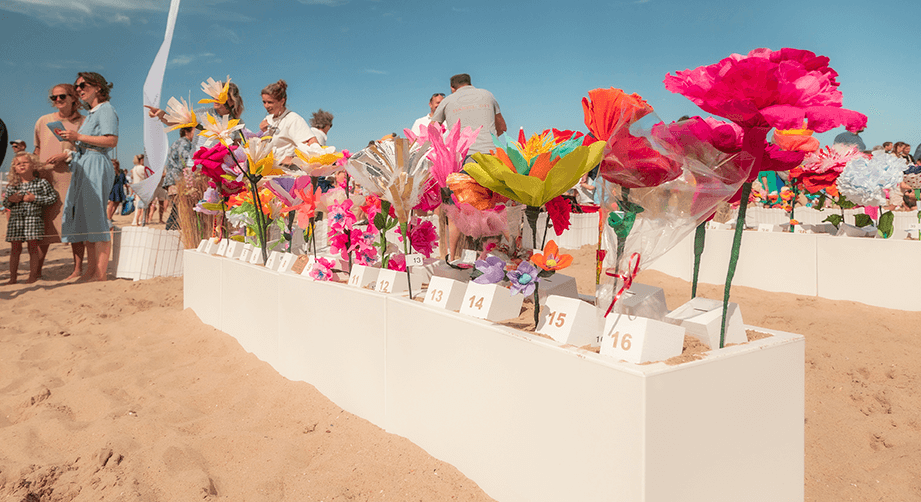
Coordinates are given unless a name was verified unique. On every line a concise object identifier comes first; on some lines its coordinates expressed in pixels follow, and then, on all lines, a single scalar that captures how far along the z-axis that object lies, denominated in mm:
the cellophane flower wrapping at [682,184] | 1265
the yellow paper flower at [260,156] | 2900
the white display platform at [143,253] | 5422
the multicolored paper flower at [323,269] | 2359
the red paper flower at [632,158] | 1294
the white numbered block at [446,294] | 1753
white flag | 4648
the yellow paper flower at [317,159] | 2631
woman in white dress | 3146
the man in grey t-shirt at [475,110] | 3680
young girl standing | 5133
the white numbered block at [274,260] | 2844
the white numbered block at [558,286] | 1789
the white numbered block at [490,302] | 1605
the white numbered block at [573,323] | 1369
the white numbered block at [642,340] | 1205
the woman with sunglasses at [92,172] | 5000
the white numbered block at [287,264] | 2677
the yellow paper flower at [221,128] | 2844
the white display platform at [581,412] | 1160
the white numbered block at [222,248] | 3598
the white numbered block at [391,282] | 2035
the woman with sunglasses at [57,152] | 5199
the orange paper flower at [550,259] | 1443
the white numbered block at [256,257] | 3078
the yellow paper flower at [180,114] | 2922
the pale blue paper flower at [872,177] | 3869
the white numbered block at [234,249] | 3428
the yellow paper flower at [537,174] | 1370
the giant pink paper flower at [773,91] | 1115
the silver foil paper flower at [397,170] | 1866
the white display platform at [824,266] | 3990
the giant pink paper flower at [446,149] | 1711
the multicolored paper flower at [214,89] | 2945
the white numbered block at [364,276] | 2195
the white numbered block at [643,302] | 1451
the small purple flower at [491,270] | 1637
